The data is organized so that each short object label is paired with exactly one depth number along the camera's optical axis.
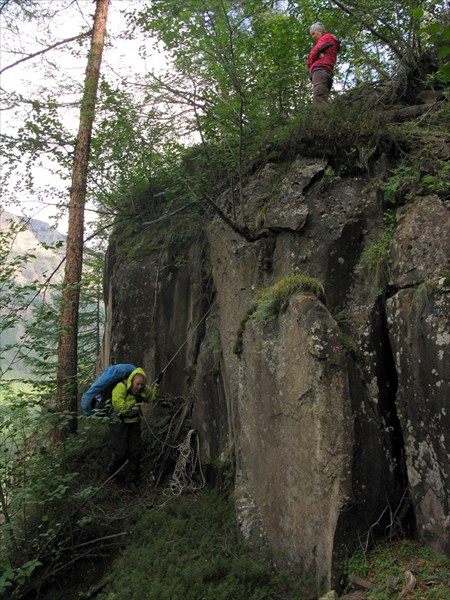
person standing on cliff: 8.66
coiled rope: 8.11
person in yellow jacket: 8.05
